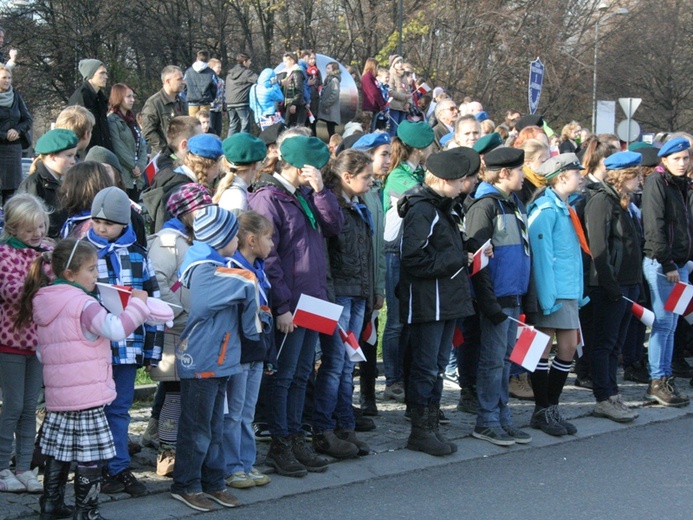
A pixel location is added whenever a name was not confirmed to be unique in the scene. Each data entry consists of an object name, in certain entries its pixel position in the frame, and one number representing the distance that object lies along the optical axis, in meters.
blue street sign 33.44
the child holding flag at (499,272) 14.85
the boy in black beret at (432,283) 13.89
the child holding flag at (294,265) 12.83
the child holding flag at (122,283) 11.25
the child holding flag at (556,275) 15.45
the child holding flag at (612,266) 16.66
